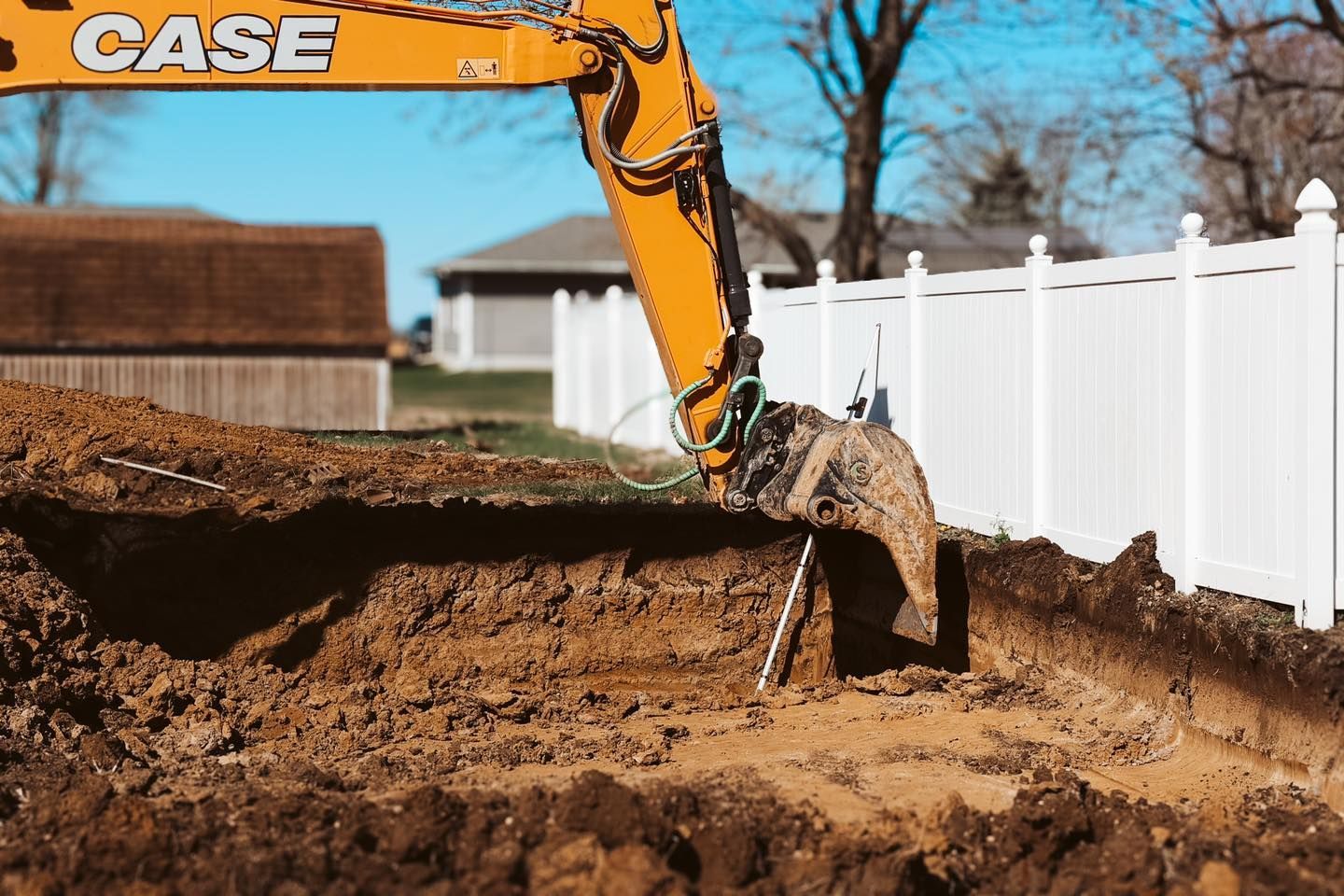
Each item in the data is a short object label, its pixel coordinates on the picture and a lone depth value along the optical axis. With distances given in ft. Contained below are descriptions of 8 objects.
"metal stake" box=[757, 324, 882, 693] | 31.37
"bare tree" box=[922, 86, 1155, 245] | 136.36
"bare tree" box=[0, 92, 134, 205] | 239.09
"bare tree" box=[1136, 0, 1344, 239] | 71.87
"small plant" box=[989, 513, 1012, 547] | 31.37
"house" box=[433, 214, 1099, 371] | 186.29
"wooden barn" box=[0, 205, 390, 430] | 73.51
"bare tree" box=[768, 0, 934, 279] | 85.71
